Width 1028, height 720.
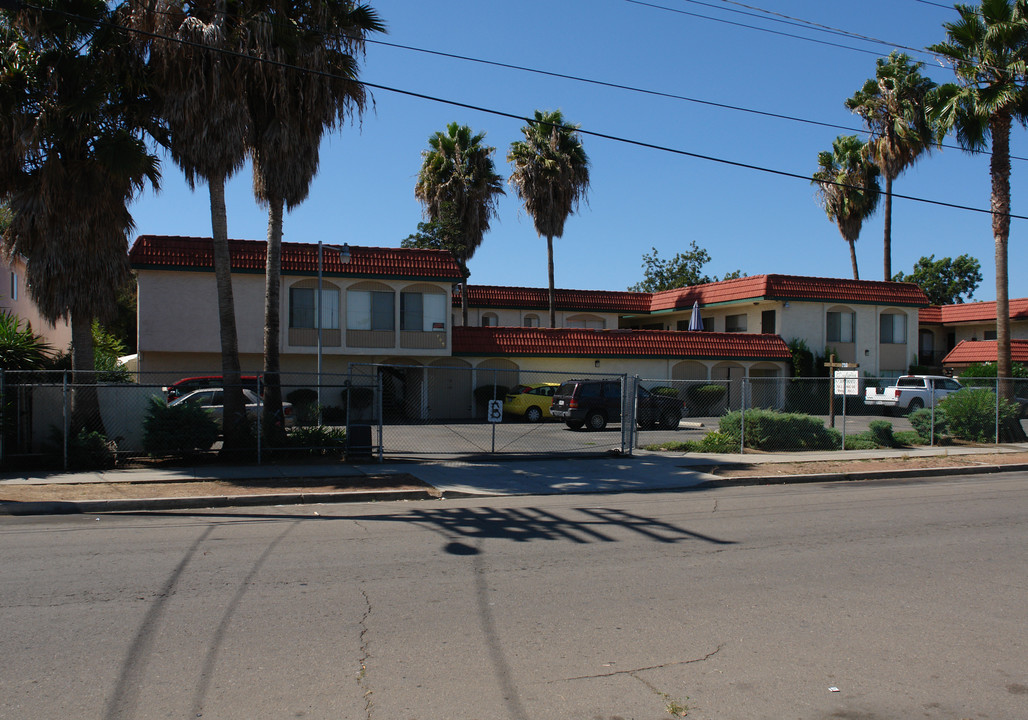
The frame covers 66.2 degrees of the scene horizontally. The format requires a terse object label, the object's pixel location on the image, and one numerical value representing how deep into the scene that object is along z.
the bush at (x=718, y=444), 19.16
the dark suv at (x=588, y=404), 24.19
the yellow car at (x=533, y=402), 28.08
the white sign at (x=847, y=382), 20.02
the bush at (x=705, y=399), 34.59
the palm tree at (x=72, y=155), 13.68
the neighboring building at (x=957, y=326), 44.25
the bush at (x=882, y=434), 20.62
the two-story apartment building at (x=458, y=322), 28.09
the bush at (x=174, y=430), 14.56
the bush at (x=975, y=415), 22.36
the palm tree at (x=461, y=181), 36.88
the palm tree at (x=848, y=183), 40.75
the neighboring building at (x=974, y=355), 39.97
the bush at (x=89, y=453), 14.06
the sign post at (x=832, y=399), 21.47
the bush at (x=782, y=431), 19.64
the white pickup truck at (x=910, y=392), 32.34
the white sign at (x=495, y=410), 16.47
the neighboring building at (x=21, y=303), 32.44
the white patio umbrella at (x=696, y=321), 39.22
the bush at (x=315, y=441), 15.91
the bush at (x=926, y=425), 21.91
